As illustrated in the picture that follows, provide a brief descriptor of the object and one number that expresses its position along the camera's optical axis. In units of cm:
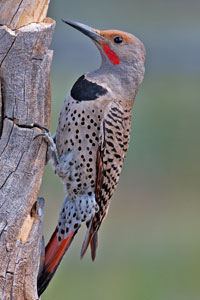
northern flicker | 849
